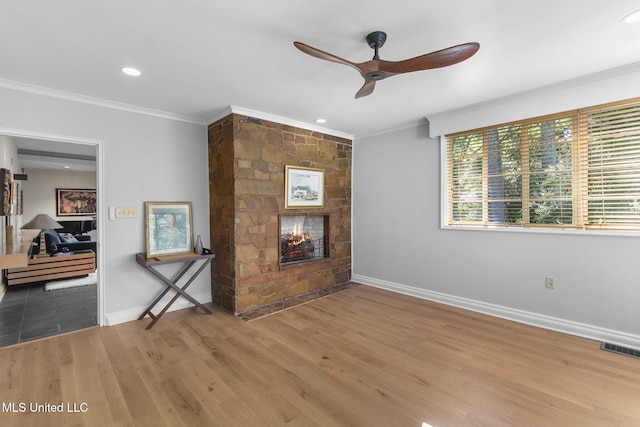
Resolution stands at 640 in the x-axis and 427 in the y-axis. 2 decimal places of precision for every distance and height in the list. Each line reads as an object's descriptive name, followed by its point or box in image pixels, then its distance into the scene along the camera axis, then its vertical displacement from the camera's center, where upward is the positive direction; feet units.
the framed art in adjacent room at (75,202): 25.77 +0.84
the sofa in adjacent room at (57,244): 15.88 -1.93
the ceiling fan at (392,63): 5.54 +3.06
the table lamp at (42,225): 16.35 -0.78
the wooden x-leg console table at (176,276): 10.14 -2.34
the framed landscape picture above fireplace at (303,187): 12.67 +1.04
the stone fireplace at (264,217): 11.16 -0.29
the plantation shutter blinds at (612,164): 8.44 +1.34
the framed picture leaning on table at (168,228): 10.97 -0.67
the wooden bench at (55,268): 14.29 -2.92
